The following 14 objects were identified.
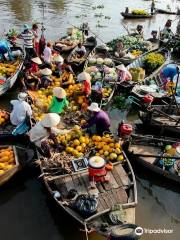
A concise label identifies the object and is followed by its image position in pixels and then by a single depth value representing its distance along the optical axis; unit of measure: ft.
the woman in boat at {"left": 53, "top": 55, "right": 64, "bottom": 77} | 50.55
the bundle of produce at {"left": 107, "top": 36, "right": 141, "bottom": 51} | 66.25
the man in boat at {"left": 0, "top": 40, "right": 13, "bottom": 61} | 52.01
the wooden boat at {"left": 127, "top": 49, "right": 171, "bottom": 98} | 48.03
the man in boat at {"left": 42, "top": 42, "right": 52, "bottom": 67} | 51.65
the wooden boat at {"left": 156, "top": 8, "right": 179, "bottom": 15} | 112.98
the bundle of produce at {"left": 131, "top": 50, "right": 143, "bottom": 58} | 62.54
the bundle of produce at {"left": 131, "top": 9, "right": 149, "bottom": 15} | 102.58
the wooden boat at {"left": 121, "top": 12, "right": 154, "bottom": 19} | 102.12
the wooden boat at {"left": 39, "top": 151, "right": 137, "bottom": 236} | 26.40
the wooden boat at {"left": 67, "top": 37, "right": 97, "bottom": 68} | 56.34
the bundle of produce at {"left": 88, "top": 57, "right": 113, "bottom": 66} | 55.42
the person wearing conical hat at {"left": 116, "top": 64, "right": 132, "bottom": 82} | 49.89
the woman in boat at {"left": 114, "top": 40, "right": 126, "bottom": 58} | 60.29
